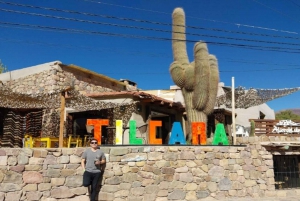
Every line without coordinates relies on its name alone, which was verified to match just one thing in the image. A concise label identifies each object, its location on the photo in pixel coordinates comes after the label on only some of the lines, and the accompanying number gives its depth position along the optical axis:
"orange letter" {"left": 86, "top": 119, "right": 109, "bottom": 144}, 9.91
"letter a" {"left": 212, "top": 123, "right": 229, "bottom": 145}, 11.06
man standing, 8.05
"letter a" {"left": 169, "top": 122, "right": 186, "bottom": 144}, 10.73
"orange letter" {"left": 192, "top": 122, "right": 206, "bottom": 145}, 10.86
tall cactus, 12.98
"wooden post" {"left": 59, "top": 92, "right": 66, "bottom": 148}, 9.22
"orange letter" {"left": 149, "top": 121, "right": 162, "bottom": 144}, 10.71
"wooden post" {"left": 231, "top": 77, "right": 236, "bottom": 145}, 11.70
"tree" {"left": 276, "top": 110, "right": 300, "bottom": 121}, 40.47
